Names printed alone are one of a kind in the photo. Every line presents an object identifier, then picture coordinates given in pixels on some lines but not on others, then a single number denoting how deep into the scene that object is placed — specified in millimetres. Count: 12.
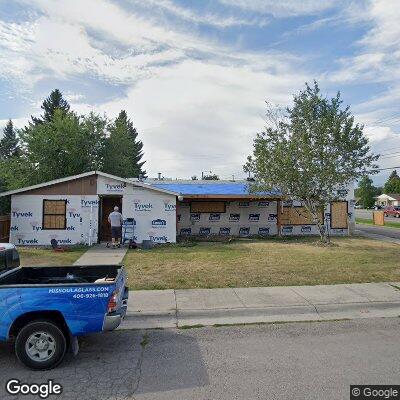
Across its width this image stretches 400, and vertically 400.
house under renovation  17469
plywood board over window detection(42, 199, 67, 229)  17578
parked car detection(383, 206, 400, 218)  56031
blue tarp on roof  21047
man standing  16516
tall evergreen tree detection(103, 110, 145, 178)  27642
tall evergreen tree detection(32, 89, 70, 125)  50716
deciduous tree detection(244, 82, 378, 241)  15664
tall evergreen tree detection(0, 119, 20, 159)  65375
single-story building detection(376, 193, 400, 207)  90869
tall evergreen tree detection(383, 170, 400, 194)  97438
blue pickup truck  4648
